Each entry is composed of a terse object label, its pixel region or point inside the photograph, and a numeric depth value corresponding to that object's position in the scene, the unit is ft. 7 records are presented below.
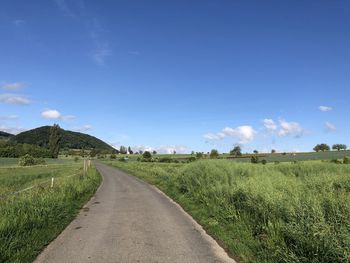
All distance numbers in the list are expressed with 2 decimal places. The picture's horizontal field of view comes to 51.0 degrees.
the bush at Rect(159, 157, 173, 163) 413.59
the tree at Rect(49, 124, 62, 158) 514.27
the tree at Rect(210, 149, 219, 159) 404.57
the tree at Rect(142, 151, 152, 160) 495.00
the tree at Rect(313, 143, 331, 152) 469.78
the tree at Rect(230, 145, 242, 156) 461.29
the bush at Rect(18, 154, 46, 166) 324.39
